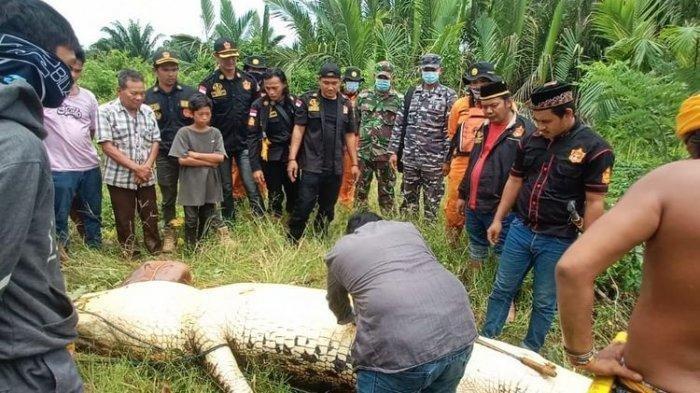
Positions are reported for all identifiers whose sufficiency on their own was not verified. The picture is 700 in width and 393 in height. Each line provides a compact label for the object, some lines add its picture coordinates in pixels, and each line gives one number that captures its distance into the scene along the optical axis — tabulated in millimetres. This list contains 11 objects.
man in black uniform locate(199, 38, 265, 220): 5492
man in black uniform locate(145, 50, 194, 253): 5125
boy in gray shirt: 4793
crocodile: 2781
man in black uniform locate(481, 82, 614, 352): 2924
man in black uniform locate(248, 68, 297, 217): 5363
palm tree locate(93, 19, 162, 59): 25828
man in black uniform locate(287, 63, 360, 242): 5043
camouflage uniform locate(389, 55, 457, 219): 5133
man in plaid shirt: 4551
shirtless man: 1332
